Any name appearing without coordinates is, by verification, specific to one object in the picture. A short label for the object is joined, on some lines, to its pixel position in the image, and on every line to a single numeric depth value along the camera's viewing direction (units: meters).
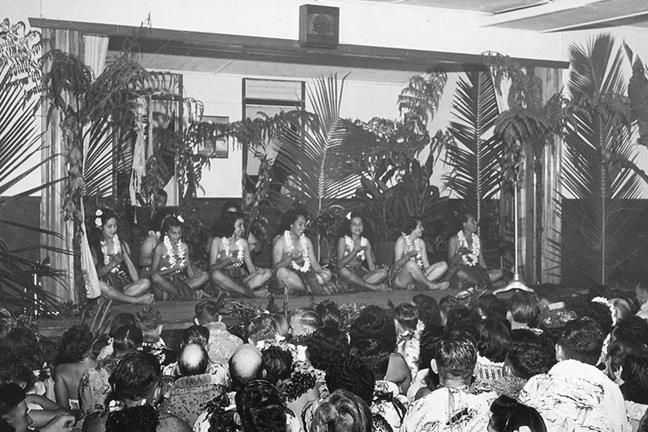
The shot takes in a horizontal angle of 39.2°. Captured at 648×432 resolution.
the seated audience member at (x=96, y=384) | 4.40
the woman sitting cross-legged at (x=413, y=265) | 9.72
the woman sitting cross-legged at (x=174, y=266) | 8.65
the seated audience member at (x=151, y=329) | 5.39
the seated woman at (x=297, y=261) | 9.16
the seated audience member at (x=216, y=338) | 5.23
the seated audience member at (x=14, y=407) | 3.57
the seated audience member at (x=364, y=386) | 3.46
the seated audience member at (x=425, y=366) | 4.26
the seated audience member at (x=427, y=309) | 5.95
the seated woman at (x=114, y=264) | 8.32
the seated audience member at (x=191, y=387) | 4.06
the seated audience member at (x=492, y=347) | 4.45
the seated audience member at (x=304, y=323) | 4.99
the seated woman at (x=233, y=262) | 8.90
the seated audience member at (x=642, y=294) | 6.91
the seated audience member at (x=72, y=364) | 4.69
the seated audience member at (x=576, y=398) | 3.55
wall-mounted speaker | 9.09
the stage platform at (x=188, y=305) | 7.33
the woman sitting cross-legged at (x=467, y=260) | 9.98
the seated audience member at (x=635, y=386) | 3.86
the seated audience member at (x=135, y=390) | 3.50
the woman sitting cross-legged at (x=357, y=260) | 9.57
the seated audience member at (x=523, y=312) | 5.52
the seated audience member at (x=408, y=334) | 5.22
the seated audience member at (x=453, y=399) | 3.36
